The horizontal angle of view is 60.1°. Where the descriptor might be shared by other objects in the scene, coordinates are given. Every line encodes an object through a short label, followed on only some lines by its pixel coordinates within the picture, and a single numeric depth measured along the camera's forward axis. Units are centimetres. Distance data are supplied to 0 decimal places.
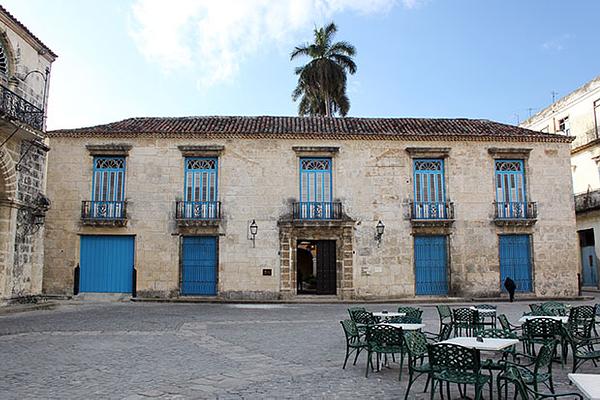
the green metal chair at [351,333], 742
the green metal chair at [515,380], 435
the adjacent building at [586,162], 2644
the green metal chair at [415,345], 616
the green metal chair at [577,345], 650
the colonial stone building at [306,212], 1980
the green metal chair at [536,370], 508
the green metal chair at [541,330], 738
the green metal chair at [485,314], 996
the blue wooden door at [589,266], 2736
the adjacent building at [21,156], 1498
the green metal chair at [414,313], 899
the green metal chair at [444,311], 972
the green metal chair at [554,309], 969
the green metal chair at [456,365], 511
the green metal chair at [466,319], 918
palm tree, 3156
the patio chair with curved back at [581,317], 807
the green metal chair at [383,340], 683
